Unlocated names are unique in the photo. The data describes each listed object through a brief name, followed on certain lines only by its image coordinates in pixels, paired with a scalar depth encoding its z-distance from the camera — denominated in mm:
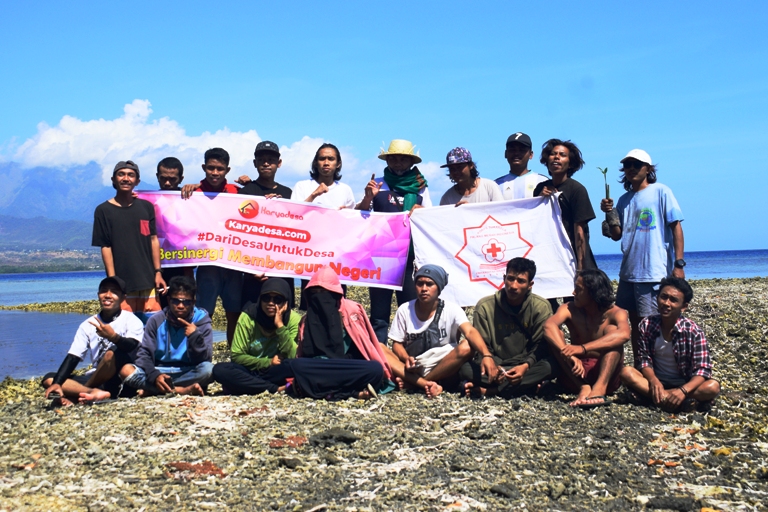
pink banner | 8438
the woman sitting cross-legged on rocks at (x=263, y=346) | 7031
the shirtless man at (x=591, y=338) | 6605
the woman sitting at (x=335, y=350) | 6836
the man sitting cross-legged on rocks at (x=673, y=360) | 6230
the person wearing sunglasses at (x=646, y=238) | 6883
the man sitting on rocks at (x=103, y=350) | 6633
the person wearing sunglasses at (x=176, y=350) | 6852
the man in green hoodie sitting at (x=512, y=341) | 6828
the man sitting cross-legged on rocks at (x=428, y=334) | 7012
